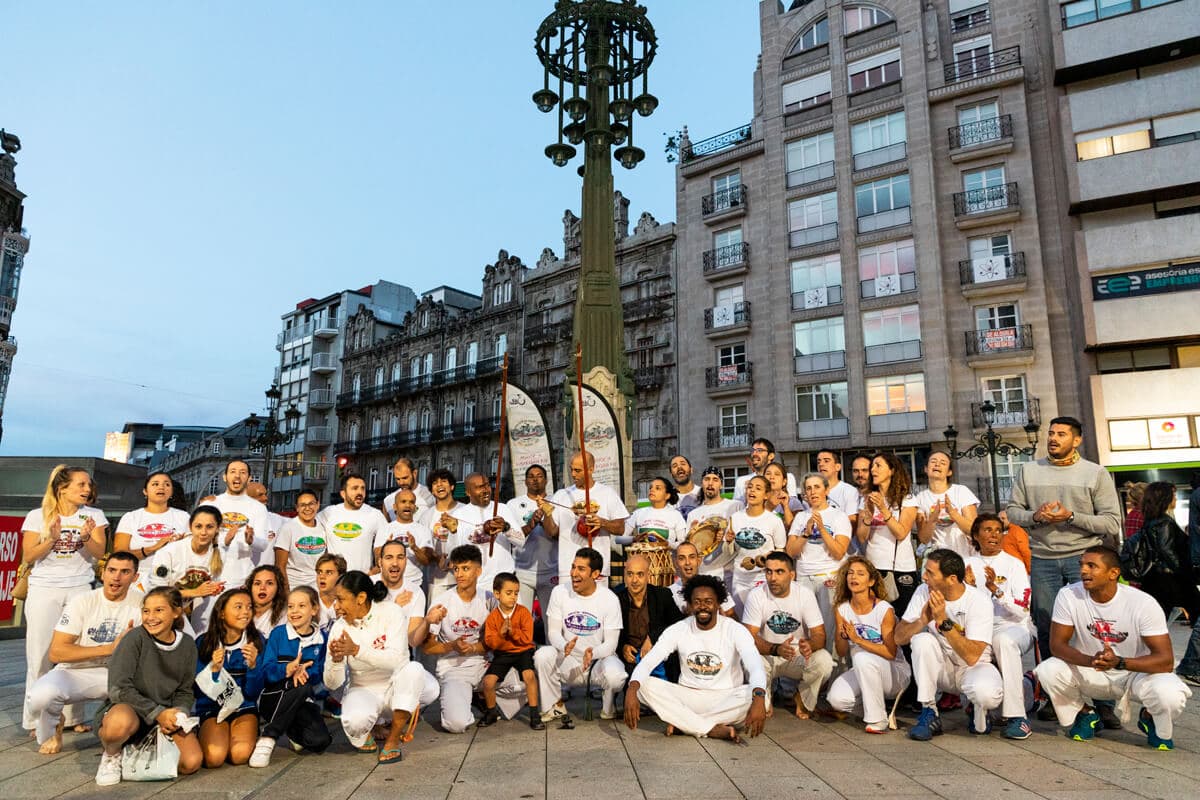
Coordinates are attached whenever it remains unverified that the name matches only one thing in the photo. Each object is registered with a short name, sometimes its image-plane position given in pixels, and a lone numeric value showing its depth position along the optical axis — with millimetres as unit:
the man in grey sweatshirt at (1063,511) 6523
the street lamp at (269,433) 23006
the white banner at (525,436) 10531
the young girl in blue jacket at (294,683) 5219
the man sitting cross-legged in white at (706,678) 5647
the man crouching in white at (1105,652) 5352
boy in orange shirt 6250
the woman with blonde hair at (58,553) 5859
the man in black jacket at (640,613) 6555
